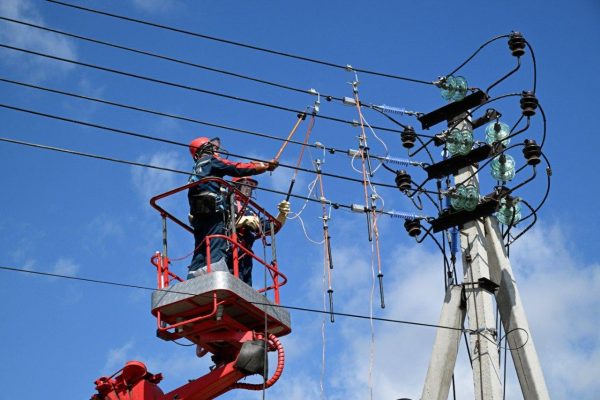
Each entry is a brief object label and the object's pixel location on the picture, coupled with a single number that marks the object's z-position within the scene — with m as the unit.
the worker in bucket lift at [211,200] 15.15
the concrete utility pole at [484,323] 13.78
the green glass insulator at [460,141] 15.28
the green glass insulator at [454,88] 15.62
